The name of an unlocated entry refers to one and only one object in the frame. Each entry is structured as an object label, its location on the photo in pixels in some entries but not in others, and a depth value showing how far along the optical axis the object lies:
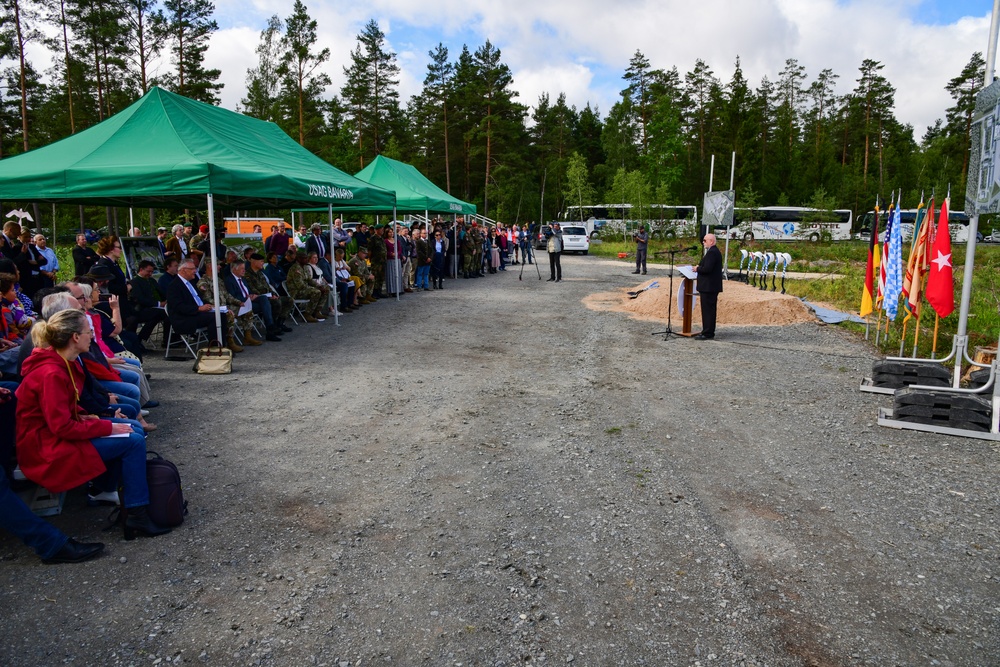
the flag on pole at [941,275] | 7.00
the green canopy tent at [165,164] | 8.38
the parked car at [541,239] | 38.63
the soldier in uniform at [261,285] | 10.18
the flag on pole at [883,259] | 8.73
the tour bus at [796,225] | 42.78
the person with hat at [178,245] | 11.71
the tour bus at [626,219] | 46.72
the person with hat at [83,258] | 10.25
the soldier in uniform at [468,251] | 22.34
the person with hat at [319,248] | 12.98
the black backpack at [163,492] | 3.98
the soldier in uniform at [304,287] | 11.82
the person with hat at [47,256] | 10.45
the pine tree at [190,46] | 32.53
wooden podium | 10.85
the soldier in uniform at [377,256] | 15.59
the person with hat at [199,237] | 11.72
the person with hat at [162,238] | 12.04
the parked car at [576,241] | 37.25
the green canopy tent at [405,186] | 18.02
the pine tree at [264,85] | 46.22
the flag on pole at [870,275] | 9.29
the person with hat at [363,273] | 14.56
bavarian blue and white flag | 8.55
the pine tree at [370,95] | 47.75
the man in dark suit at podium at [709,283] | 10.32
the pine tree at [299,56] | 37.84
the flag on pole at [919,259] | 7.70
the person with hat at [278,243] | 12.68
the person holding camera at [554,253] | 20.53
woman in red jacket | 3.60
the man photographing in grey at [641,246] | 23.94
